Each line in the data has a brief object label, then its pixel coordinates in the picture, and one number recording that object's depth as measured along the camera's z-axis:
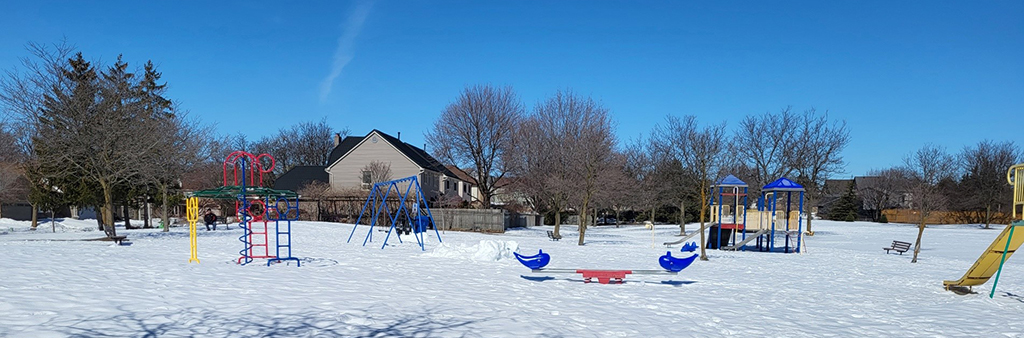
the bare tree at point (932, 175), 51.91
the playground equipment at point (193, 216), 13.93
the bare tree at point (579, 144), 30.98
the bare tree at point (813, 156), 41.84
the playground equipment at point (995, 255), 12.05
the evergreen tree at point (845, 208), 69.31
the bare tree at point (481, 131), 43.50
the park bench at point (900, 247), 24.27
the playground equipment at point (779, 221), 26.06
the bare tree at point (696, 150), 41.75
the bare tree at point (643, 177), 45.92
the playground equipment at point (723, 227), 27.12
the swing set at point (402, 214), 24.42
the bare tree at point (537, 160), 38.84
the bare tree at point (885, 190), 77.69
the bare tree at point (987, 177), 53.94
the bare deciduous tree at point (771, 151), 41.88
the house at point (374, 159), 49.34
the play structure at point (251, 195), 13.74
